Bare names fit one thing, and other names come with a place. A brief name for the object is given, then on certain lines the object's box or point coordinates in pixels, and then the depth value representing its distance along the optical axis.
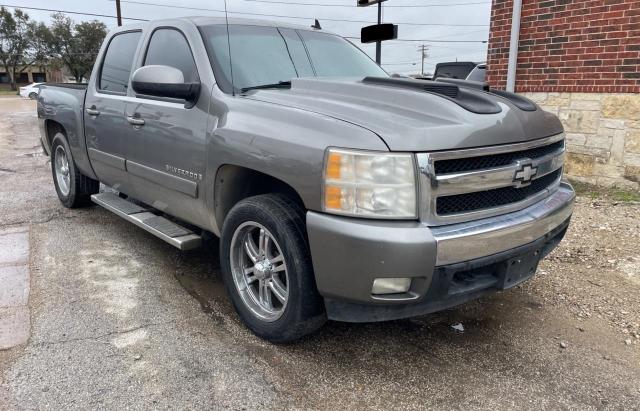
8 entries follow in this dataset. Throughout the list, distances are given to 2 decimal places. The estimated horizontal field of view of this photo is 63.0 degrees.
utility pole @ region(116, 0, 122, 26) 32.81
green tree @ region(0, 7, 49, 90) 65.25
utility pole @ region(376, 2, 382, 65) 9.88
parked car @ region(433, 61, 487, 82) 11.80
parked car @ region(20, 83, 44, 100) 44.47
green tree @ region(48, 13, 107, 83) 63.50
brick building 6.01
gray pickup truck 2.38
